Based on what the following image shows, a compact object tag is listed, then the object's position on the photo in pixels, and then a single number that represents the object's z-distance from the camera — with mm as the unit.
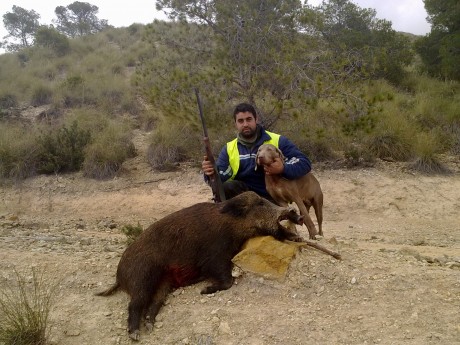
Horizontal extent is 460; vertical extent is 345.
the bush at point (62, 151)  9727
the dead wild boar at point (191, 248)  3160
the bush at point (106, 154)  9516
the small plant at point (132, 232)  5304
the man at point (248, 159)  4531
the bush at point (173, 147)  9656
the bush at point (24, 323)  2732
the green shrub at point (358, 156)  9062
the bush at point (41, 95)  15523
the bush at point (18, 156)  9609
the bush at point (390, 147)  9258
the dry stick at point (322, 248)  3473
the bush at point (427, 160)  8703
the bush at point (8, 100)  14922
